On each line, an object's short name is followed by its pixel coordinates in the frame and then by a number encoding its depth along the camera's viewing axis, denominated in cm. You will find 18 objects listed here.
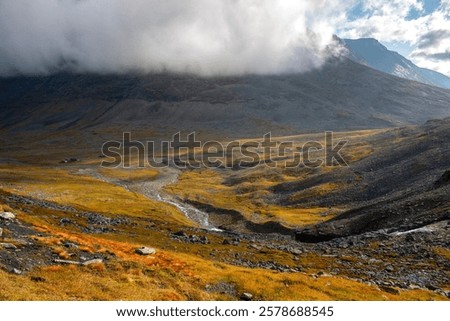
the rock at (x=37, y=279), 2621
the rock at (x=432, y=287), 3554
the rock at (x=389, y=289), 3328
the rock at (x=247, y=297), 2978
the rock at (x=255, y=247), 5481
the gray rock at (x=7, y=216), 4088
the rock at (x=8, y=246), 3098
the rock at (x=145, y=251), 3997
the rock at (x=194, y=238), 5677
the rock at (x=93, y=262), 3100
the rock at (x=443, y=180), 7562
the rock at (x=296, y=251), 5169
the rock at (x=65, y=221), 5613
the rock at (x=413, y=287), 3548
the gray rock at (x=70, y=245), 3527
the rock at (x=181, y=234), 6038
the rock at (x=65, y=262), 3059
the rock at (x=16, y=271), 2669
